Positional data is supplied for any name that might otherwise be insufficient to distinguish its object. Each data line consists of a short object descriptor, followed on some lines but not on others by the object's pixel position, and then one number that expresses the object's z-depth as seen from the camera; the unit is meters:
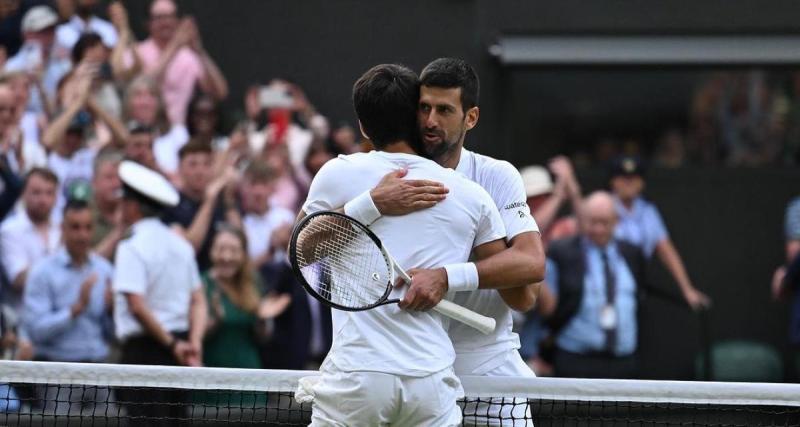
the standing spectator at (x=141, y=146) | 19.42
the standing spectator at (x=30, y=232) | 18.25
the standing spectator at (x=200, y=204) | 18.89
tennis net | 10.34
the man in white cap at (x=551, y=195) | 20.89
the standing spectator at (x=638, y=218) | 21.78
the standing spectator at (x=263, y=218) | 19.67
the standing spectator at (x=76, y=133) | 19.91
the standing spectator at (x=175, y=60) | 21.86
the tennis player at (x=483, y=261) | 8.98
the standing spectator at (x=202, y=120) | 21.75
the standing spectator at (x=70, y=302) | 17.44
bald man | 19.52
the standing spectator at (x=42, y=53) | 20.94
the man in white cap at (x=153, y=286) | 16.86
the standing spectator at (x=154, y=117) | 20.70
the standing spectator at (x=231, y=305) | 17.84
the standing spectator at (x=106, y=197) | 19.09
